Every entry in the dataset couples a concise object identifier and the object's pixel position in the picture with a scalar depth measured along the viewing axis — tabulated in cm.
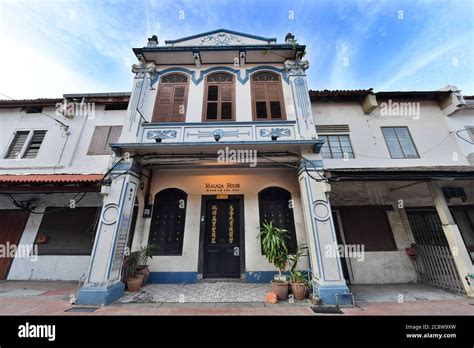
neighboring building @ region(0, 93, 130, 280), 672
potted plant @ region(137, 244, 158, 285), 571
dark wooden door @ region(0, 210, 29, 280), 713
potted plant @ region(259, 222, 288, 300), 495
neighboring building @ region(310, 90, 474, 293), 542
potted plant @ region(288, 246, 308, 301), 469
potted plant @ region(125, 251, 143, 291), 525
